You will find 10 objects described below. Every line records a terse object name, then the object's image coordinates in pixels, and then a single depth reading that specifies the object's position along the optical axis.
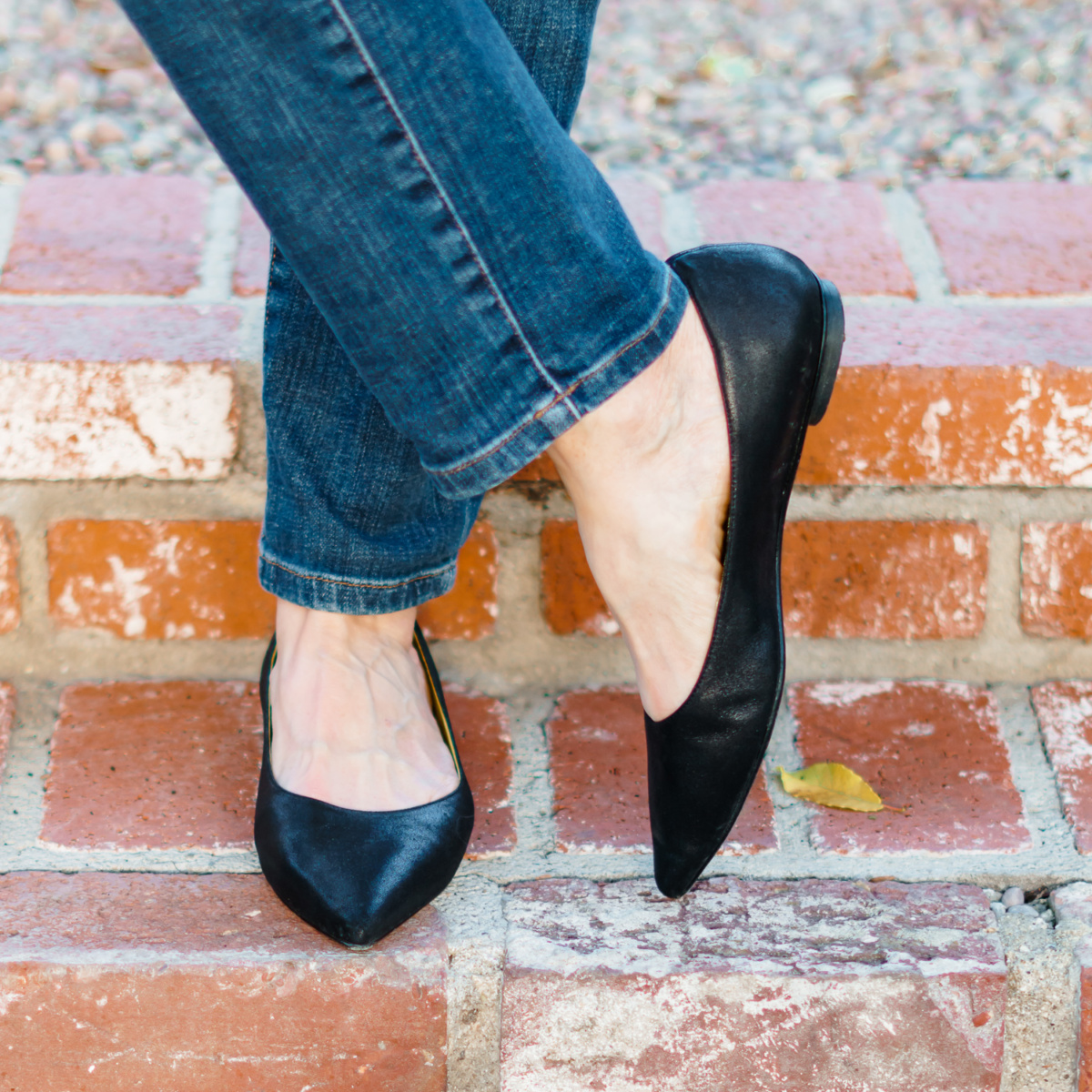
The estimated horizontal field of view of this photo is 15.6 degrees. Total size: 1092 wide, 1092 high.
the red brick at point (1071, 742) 1.70
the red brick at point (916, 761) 1.69
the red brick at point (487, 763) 1.70
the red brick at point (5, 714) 1.74
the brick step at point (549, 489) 1.74
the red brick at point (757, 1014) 1.63
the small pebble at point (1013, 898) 1.67
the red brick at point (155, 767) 1.70
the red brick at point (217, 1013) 1.63
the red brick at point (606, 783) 1.70
